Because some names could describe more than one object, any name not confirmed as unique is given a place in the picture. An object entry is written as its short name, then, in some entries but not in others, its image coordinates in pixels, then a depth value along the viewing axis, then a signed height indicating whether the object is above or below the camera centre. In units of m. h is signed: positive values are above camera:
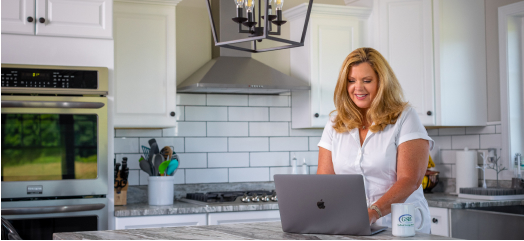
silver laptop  1.59 -0.22
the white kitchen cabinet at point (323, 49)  3.72 +0.58
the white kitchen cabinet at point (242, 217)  3.13 -0.49
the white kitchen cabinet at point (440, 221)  3.17 -0.54
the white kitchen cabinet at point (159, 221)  3.00 -0.49
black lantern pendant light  1.80 +0.39
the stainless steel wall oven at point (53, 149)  2.77 -0.07
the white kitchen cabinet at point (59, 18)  2.86 +0.64
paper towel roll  3.61 -0.25
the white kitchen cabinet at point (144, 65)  3.29 +0.43
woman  1.95 -0.01
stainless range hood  3.39 +0.39
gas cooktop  3.32 -0.40
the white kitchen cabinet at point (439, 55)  3.57 +0.51
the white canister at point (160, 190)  3.27 -0.34
